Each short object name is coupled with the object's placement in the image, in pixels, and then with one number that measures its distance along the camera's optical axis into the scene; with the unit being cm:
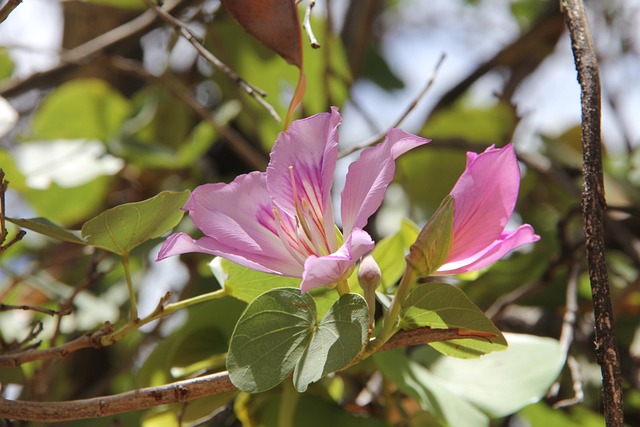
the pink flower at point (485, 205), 82
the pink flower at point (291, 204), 81
